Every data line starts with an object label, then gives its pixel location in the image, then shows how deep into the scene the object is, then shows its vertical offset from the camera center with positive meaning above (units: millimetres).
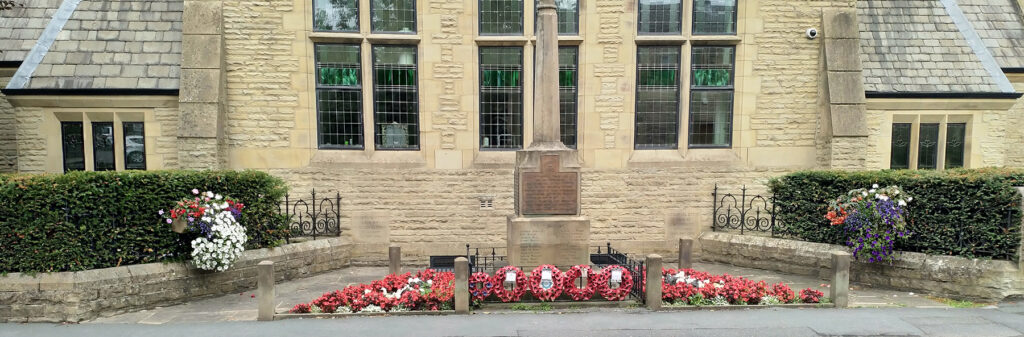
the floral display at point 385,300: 7031 -2215
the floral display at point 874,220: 8164 -1333
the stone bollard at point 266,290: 6648 -1958
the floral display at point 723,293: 7266 -2191
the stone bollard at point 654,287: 7059 -2038
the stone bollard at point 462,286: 6837 -1973
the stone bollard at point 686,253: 9211 -2067
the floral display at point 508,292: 7105 -2077
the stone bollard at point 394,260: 8852 -2098
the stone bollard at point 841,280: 7184 -1977
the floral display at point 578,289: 7184 -2076
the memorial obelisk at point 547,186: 7969 -777
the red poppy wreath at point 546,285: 7129 -2030
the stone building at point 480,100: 10453 +716
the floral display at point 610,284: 7203 -2055
